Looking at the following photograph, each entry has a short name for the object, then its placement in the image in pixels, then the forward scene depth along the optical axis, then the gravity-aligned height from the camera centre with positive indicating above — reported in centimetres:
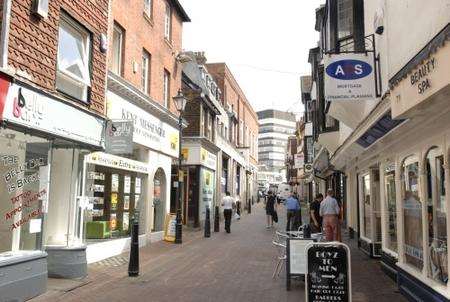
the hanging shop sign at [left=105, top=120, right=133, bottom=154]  1280 +180
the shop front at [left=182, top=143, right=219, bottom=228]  2628 +155
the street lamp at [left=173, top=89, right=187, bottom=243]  1814 +143
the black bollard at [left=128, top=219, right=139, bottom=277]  1112 -93
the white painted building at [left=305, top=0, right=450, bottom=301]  623 +128
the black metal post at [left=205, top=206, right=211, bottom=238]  2098 -61
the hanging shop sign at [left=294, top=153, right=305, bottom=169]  4302 +426
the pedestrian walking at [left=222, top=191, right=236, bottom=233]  2308 +3
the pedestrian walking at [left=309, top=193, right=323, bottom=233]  1823 -1
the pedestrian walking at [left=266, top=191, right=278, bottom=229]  2477 +7
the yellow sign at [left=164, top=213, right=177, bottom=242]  1883 -59
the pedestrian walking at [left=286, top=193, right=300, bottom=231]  2103 +14
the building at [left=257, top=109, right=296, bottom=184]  15156 +2231
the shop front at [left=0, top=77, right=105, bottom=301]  841 +46
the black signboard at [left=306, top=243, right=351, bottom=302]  658 -79
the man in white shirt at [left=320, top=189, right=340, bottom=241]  1512 -12
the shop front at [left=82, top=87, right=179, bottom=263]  1392 +88
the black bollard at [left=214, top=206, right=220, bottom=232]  2400 -56
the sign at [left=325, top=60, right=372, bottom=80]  1015 +277
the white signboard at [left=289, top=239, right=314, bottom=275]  977 -85
